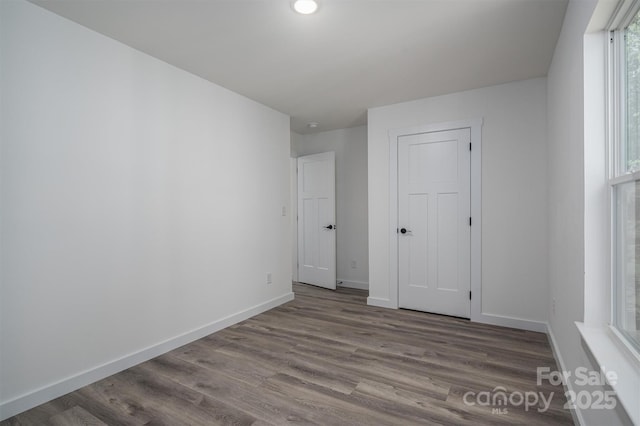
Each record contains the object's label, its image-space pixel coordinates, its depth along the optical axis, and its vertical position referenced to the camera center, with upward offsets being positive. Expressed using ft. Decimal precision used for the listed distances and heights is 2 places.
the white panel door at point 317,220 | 16.06 -0.25
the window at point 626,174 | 4.05 +0.56
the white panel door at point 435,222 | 11.57 -0.25
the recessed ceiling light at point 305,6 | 6.51 +4.37
